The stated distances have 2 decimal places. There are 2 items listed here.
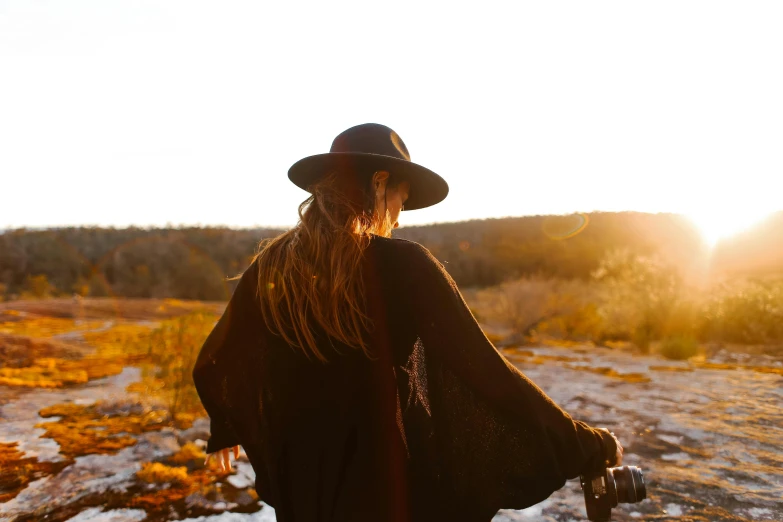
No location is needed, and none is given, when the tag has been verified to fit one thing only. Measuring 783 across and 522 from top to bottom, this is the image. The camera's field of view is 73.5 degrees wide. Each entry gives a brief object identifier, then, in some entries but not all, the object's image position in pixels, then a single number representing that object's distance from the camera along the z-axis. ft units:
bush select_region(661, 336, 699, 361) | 32.63
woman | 4.44
